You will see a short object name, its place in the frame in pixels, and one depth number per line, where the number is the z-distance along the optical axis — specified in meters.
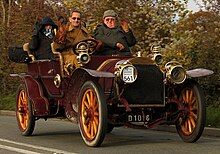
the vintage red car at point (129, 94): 9.28
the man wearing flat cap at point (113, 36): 10.62
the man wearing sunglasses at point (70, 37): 10.27
